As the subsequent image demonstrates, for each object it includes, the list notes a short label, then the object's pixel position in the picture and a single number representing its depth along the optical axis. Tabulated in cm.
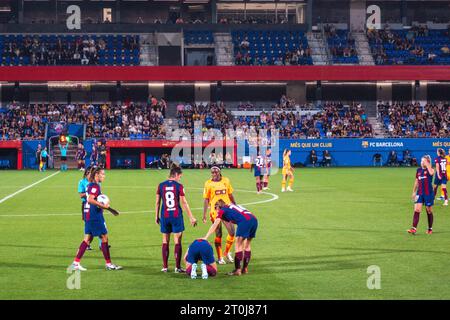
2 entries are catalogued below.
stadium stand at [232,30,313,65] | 7331
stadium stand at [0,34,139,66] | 7150
